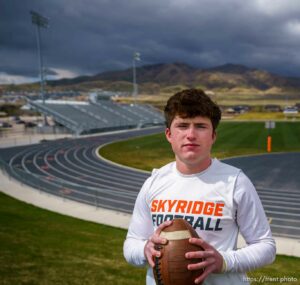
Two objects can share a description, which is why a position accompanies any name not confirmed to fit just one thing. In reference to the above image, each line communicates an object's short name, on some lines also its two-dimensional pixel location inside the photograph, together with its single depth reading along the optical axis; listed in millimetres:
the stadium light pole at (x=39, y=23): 51562
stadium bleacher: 51000
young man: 2139
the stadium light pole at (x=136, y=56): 64000
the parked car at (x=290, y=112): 89125
